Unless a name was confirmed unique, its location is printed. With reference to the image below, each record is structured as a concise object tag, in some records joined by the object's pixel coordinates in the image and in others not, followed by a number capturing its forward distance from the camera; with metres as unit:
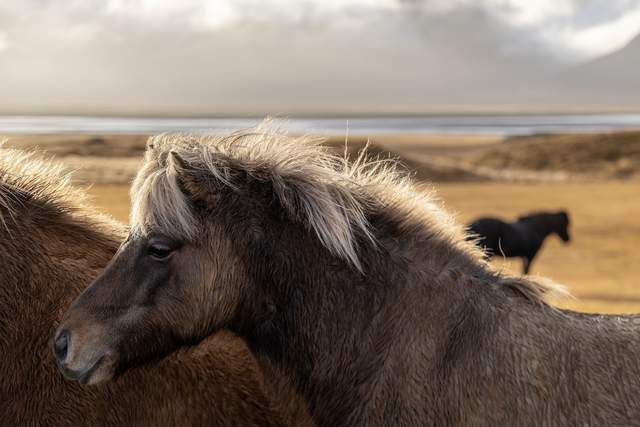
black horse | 21.12
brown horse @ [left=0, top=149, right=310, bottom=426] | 4.91
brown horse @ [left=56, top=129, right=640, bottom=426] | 4.24
